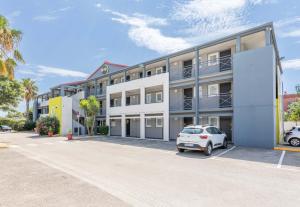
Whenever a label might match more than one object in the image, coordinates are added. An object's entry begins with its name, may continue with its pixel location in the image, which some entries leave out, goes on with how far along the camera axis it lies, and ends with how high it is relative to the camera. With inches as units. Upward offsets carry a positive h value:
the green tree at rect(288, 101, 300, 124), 1317.2 +13.3
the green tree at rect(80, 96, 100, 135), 1054.4 +28.1
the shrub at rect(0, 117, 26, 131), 1728.1 -67.3
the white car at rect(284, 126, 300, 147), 592.5 -64.1
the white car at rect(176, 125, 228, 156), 468.4 -56.2
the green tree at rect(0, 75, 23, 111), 1072.8 +121.1
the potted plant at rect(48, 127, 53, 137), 1083.9 -90.7
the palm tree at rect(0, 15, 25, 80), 611.6 +202.3
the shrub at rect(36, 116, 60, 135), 1154.7 -56.5
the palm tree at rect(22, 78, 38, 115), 1829.5 +222.1
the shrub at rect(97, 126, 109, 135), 1079.6 -78.9
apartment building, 569.0 +79.4
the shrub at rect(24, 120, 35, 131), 1722.4 -91.7
